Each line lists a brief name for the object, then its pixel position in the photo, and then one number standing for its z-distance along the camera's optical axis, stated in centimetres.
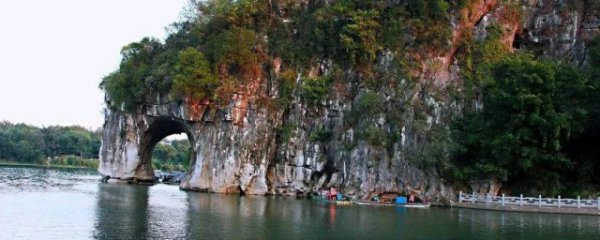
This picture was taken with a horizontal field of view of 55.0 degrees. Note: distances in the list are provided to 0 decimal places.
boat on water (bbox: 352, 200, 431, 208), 3617
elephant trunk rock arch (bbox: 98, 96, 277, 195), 4447
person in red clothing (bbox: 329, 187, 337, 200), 4009
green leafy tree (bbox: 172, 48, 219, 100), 4319
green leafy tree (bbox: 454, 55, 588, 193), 3422
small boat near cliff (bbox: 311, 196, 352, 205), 3739
